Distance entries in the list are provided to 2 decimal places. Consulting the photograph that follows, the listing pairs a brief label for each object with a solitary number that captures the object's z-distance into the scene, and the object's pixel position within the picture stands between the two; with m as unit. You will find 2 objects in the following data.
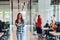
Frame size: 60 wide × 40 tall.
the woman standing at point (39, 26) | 7.74
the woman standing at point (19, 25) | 5.80
